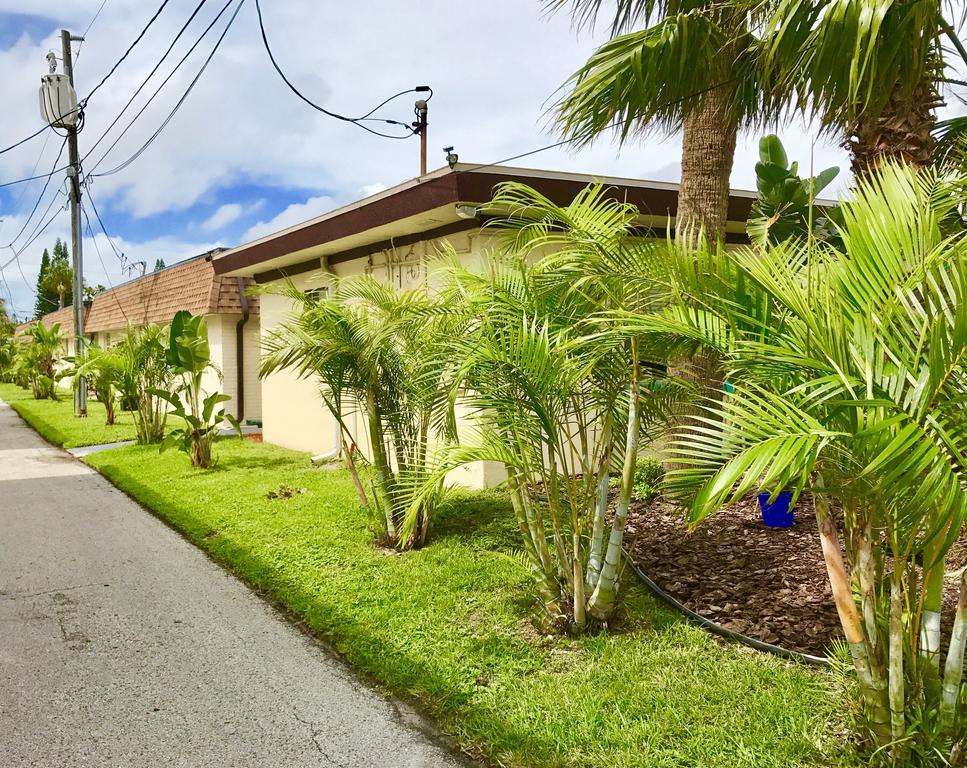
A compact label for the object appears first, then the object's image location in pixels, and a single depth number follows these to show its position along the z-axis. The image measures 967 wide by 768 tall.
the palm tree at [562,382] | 3.71
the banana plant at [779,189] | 7.89
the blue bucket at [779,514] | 5.50
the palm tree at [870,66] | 4.12
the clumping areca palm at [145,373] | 11.89
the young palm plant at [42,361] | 21.97
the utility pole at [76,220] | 16.77
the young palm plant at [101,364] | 12.27
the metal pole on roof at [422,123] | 13.12
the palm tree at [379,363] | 5.56
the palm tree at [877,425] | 2.10
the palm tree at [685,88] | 5.57
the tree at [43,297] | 66.09
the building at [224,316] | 15.33
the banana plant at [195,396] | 10.00
